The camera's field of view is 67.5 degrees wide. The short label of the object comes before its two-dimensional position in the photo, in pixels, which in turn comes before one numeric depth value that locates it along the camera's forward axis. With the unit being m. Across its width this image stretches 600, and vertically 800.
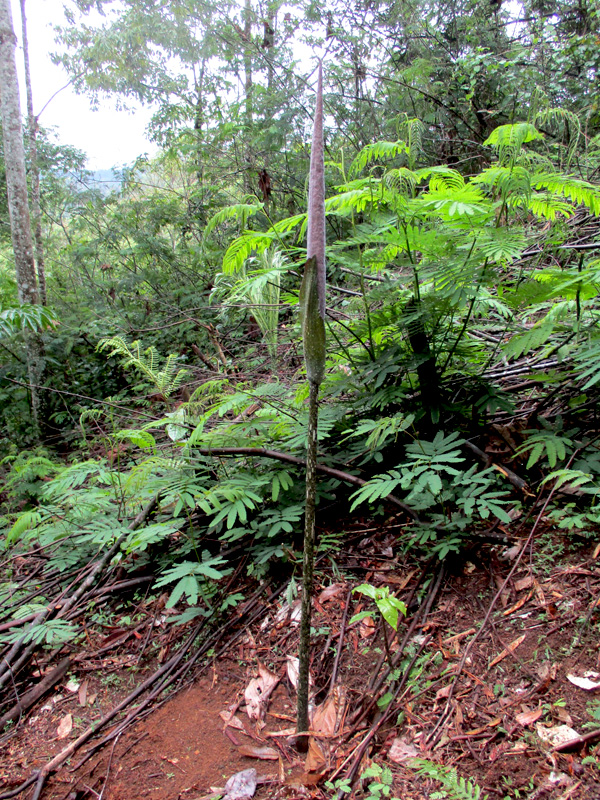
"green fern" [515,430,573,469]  2.01
